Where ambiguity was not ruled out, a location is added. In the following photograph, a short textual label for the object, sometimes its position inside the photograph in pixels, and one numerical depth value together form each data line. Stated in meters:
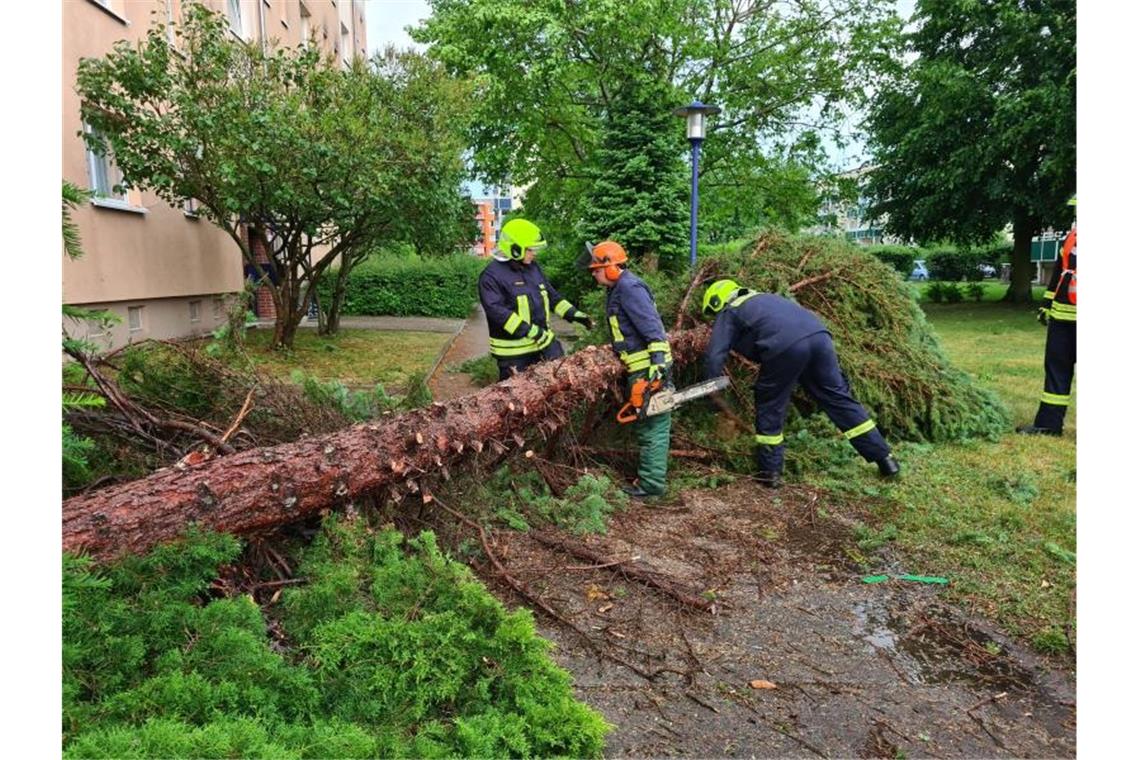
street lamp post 9.82
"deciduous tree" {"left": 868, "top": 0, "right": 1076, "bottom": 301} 17.12
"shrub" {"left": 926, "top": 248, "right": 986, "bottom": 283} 37.94
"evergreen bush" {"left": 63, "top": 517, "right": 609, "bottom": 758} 1.99
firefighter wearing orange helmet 4.98
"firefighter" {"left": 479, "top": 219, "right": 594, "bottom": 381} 6.03
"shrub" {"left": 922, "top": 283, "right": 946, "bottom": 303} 23.88
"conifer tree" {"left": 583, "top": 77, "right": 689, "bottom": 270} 14.75
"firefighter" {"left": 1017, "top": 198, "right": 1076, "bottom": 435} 6.28
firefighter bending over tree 5.13
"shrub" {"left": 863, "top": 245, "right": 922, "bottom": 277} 33.26
